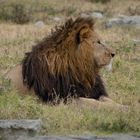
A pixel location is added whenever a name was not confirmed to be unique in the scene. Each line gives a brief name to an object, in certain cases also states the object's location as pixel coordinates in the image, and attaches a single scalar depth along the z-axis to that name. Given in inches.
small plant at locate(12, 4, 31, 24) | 1596.9
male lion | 673.6
